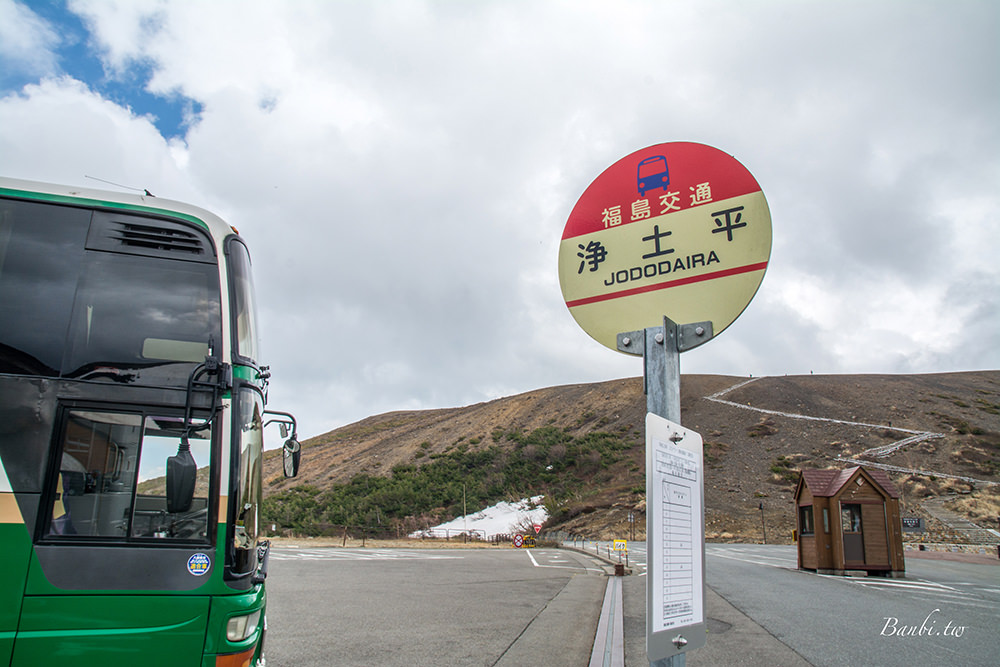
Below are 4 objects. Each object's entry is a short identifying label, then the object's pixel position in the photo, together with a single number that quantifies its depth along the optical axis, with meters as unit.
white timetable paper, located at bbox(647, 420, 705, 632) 1.84
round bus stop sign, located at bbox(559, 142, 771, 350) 2.20
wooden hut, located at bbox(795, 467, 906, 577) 17.30
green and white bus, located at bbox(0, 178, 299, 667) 3.52
